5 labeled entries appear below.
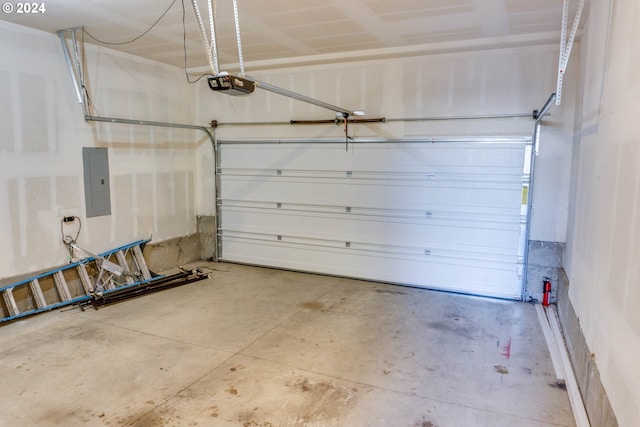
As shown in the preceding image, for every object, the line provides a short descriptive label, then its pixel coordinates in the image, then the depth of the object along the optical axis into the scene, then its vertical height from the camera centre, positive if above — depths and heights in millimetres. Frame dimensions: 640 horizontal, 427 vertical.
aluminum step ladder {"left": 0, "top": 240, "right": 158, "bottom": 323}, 4156 -1349
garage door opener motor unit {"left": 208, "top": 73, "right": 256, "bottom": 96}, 2740 +562
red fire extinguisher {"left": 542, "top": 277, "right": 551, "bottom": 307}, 4555 -1337
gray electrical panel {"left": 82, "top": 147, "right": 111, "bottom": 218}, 4855 -201
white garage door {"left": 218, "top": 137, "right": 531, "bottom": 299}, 4797 -542
